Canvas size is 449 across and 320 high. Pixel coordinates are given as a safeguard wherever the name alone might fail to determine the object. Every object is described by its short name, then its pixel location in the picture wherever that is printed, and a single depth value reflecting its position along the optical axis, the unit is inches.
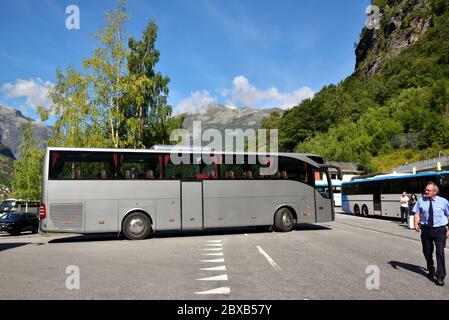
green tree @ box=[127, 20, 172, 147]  1392.7
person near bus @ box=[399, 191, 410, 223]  865.5
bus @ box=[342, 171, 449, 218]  871.7
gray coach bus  581.9
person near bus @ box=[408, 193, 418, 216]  754.8
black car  930.7
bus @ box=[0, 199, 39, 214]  1712.2
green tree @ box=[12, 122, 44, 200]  1988.2
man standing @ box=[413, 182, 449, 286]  290.0
